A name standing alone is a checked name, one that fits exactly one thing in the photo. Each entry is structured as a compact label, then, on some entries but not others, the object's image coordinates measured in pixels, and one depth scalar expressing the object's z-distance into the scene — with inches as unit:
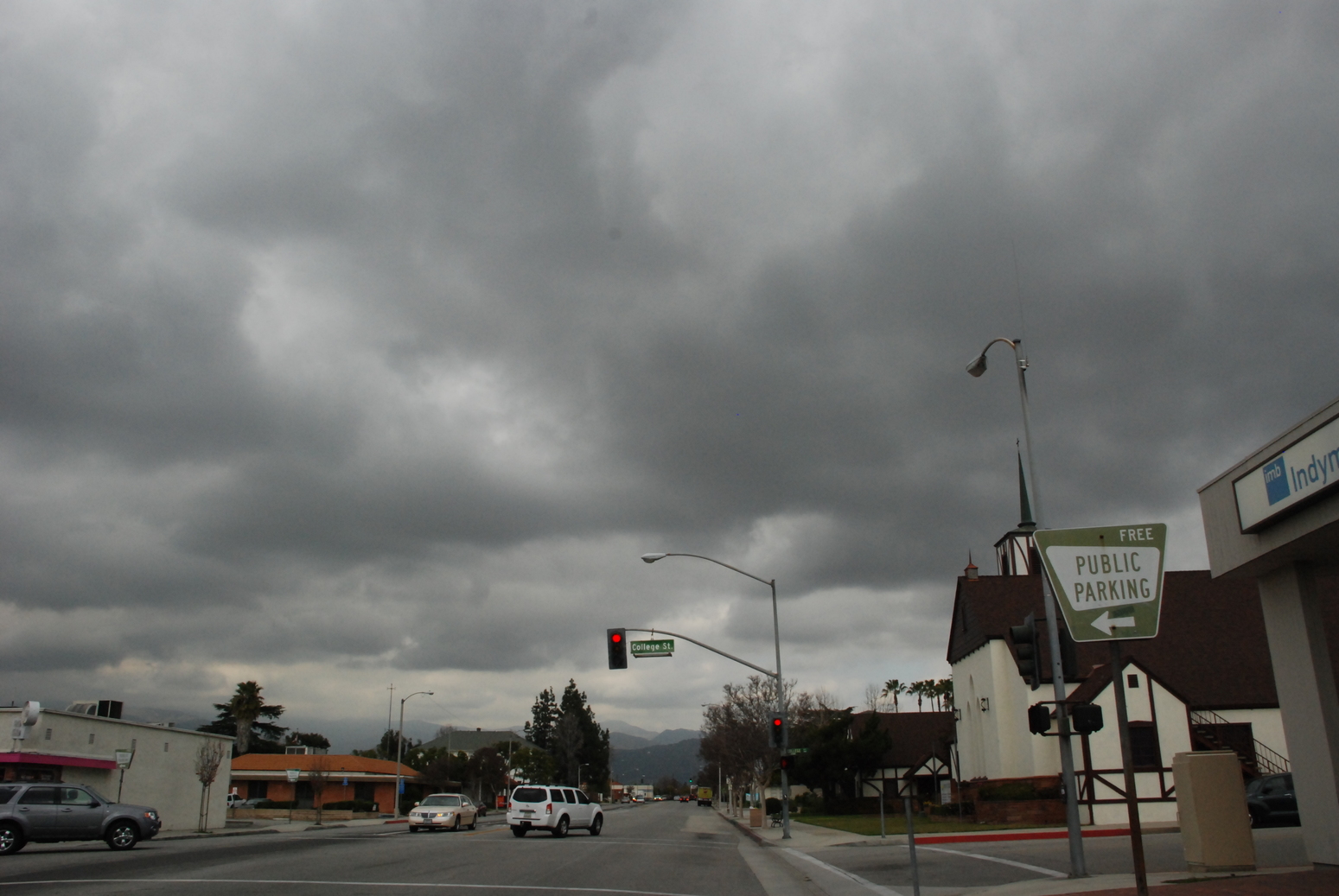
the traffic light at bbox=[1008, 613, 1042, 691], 605.9
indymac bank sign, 500.4
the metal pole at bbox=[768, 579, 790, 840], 1311.5
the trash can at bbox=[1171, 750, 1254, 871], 570.3
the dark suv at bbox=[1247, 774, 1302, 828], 1038.4
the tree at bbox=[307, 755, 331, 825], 2190.1
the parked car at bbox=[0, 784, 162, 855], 848.3
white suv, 1247.5
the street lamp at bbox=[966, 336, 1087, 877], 557.6
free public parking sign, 402.3
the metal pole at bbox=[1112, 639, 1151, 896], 358.0
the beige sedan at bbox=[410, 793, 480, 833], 1482.5
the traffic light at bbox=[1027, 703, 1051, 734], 550.6
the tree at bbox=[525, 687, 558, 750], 6048.2
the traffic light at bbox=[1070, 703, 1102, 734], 497.4
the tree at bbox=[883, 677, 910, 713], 4867.1
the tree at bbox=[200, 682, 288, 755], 3545.8
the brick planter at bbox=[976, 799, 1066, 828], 1525.6
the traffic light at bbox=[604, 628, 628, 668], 1247.5
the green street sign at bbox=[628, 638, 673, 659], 1337.4
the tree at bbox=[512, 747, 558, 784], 4773.6
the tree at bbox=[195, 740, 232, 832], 1711.4
